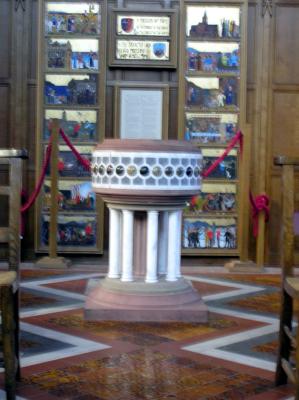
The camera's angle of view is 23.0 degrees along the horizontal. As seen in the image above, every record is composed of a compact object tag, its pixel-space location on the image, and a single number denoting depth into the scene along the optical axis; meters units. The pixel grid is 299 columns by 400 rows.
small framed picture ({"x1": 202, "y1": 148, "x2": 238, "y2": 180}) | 7.49
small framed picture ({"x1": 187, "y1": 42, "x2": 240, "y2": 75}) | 7.49
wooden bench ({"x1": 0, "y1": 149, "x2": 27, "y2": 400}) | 2.72
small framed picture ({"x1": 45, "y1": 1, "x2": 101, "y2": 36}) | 7.45
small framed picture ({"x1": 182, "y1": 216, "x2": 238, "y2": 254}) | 7.48
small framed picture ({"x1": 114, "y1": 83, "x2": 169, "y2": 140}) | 7.55
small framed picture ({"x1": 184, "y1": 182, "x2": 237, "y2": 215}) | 7.51
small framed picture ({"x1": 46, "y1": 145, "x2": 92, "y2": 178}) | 7.47
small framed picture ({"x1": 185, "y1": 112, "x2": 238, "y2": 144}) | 7.50
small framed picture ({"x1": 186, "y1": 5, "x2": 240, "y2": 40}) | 7.49
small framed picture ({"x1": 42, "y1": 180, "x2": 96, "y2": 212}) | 7.48
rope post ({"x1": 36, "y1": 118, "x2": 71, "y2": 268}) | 6.89
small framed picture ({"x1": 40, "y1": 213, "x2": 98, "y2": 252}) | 7.46
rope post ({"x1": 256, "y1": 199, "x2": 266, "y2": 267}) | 7.14
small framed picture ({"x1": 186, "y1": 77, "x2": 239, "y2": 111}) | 7.50
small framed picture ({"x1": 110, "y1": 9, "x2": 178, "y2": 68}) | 7.54
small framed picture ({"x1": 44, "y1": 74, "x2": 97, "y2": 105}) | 7.46
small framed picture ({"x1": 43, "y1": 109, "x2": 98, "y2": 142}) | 7.50
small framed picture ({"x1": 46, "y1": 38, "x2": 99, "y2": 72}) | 7.44
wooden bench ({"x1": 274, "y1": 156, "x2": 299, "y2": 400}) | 3.22
